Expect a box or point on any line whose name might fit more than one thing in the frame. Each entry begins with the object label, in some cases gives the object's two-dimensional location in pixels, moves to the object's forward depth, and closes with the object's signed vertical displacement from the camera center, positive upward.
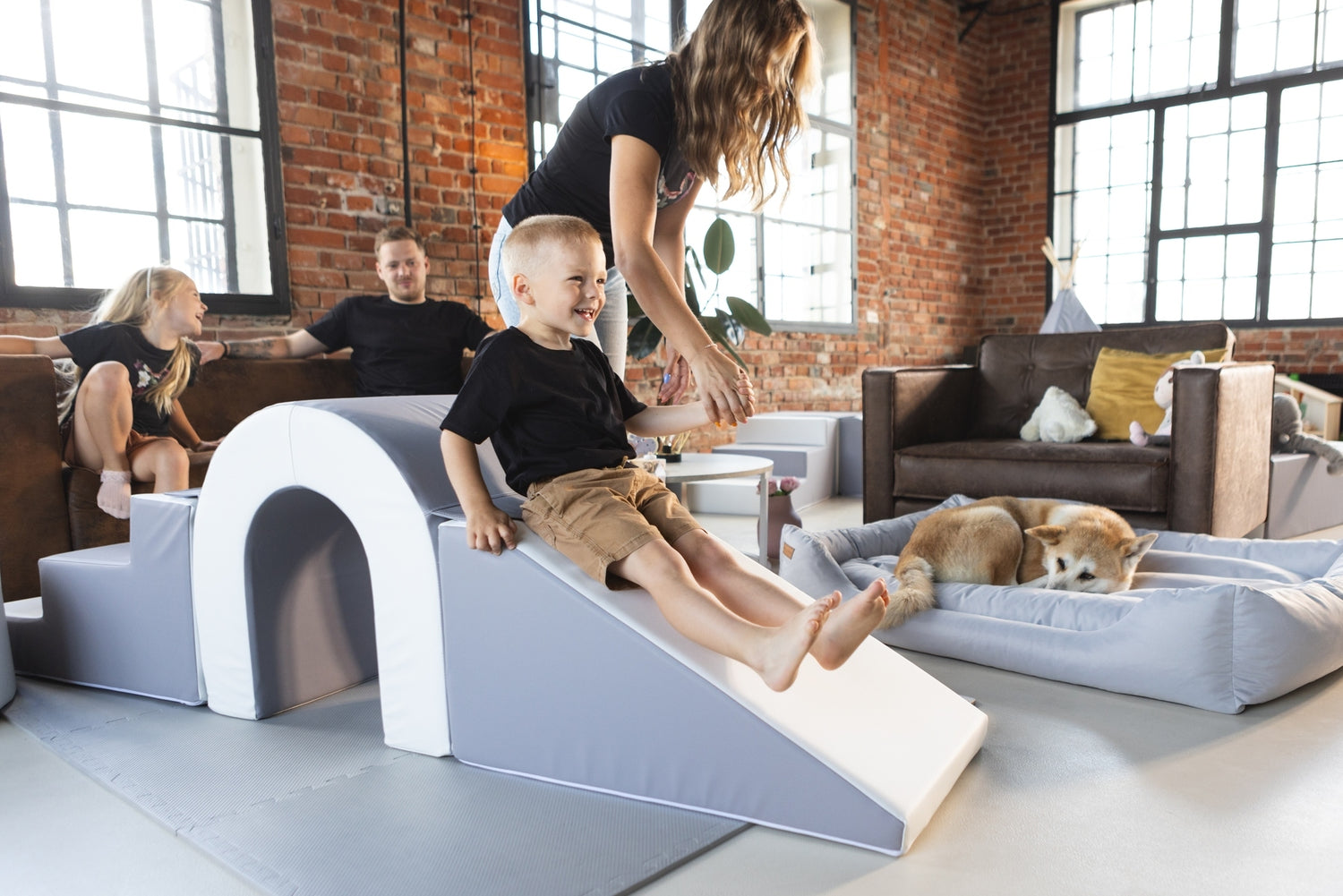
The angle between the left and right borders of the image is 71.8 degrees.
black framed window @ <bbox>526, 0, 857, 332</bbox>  4.85 +1.29
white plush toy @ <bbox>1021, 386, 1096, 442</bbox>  3.72 -0.30
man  3.63 +0.09
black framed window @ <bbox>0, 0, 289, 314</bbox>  3.37 +0.82
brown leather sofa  2.70 -0.38
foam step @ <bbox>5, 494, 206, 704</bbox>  2.04 -0.59
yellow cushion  3.66 -0.18
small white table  3.22 -0.42
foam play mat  1.35 -0.75
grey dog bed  1.92 -0.64
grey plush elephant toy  3.90 -0.40
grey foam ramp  1.42 -0.61
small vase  3.55 -0.62
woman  1.56 +0.40
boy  1.56 -0.18
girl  2.88 -0.07
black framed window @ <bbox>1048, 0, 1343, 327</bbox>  6.76 +1.45
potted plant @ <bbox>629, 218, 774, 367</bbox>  4.68 +0.19
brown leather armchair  3.12 -0.37
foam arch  1.73 -0.32
